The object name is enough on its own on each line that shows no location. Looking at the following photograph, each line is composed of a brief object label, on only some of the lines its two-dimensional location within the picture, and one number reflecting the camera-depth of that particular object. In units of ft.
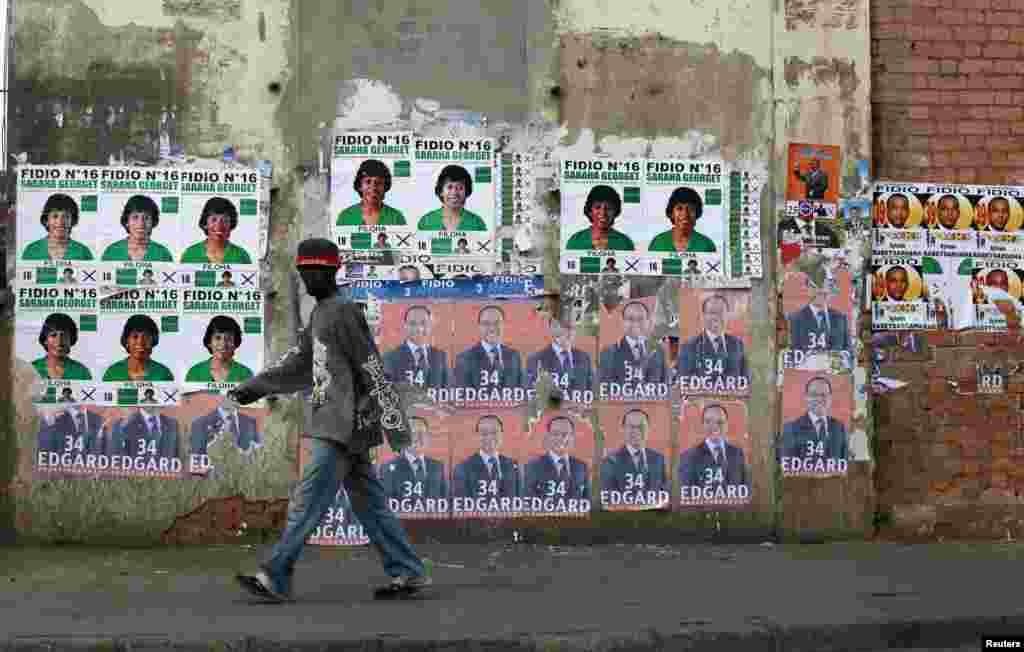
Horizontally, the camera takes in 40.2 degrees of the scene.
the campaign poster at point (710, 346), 29.17
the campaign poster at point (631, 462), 28.86
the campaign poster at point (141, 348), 27.89
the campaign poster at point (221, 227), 28.09
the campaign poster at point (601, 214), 28.84
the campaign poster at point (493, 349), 28.58
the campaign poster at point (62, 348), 27.71
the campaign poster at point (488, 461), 28.50
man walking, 22.00
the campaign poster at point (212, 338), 28.04
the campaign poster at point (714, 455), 29.07
